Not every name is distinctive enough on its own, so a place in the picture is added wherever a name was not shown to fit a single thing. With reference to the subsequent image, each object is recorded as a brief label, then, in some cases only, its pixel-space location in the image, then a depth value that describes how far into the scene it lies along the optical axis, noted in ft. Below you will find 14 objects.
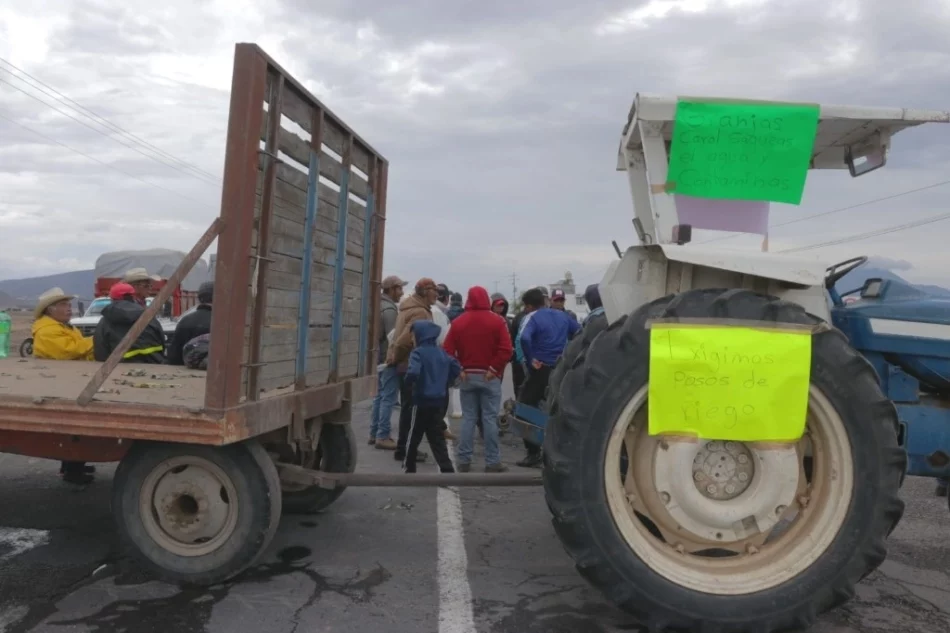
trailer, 12.31
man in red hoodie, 24.45
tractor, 11.23
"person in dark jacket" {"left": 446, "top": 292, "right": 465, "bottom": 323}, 40.21
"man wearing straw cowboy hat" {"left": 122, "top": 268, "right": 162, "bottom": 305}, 24.90
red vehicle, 62.23
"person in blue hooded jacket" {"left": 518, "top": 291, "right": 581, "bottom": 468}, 24.97
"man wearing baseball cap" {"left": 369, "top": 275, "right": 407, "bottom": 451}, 28.35
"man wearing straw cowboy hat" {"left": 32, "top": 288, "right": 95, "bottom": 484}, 22.50
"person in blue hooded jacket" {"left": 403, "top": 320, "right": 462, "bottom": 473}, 22.52
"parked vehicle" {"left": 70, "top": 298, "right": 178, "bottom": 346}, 51.53
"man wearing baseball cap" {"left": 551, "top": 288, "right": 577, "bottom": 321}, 29.91
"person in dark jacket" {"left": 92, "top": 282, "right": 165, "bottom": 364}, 21.26
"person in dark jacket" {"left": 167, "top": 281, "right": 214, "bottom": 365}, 20.58
